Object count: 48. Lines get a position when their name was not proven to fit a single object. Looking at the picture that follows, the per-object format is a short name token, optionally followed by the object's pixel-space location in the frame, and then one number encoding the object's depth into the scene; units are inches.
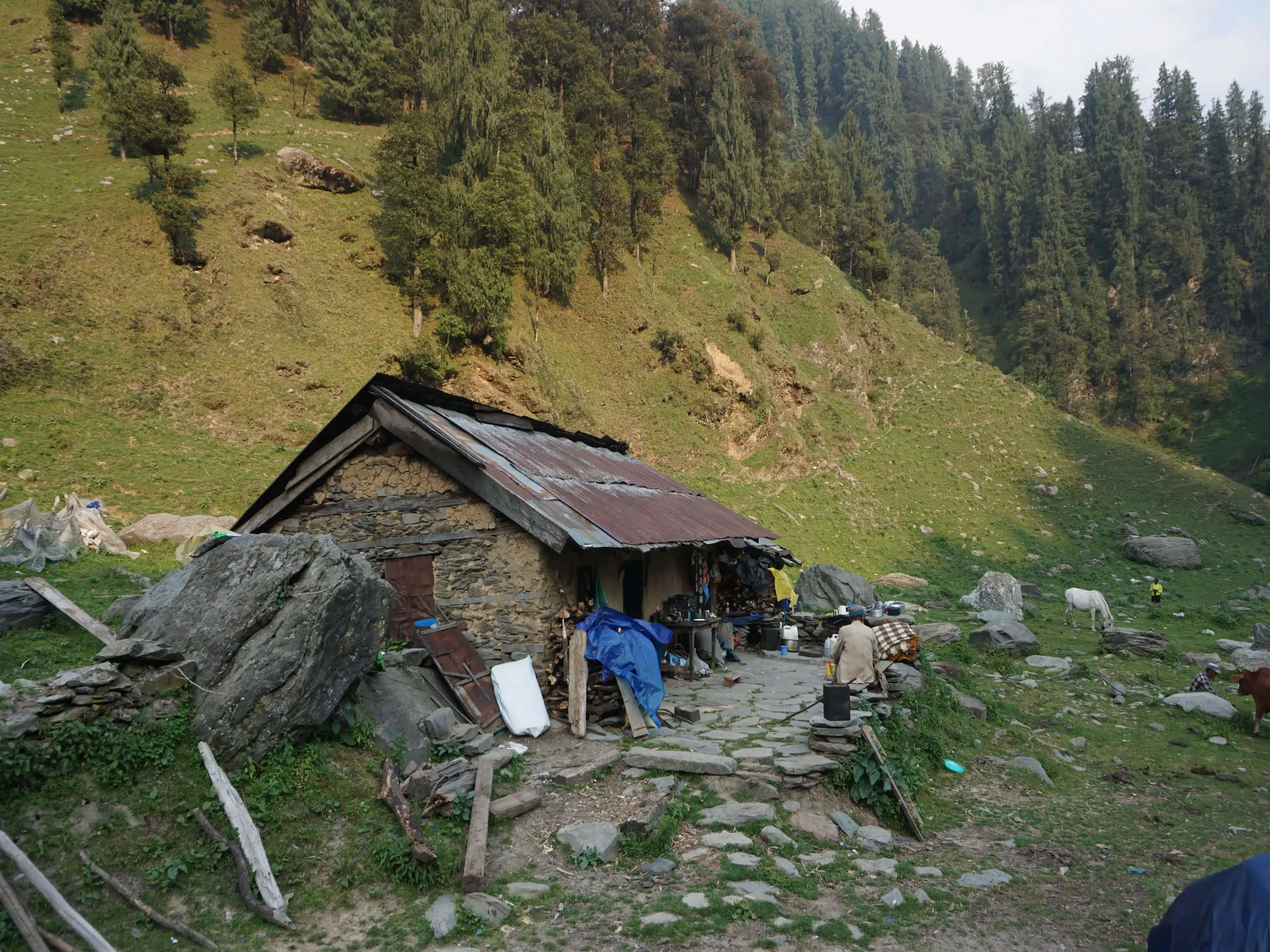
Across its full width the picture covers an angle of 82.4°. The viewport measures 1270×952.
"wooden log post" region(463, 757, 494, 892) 266.8
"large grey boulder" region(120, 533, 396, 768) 294.2
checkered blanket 505.0
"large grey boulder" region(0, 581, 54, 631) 413.1
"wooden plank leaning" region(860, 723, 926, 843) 345.4
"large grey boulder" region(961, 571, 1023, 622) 975.6
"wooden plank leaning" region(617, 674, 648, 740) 410.9
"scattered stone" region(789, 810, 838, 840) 330.0
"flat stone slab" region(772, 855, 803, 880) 288.2
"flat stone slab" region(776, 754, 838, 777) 358.0
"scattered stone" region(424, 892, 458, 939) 241.3
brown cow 524.4
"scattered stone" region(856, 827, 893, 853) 328.2
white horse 909.2
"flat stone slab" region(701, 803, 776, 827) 322.3
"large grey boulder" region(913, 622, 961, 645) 756.0
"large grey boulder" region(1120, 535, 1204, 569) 1366.9
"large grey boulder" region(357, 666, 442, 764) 344.8
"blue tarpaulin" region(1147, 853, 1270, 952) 189.6
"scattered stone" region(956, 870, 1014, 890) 296.0
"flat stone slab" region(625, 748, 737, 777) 357.1
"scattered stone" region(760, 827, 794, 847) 311.4
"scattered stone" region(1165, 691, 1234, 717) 566.3
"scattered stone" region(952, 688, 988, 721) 522.3
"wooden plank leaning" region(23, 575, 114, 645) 374.9
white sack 402.3
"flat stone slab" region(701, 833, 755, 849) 305.4
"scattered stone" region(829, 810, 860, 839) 335.6
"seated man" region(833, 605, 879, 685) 445.4
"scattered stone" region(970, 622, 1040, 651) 743.1
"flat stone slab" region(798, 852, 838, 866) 304.0
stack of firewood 424.2
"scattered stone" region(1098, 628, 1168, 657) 753.6
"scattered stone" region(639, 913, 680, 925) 247.1
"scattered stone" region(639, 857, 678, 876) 285.0
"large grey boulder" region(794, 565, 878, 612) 959.6
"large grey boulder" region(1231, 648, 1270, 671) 700.7
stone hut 429.1
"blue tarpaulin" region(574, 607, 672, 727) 423.5
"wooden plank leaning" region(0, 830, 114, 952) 202.5
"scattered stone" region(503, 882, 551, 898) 265.6
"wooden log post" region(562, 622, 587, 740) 410.0
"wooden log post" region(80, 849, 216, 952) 223.9
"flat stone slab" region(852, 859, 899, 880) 301.9
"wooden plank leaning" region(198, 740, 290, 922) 245.4
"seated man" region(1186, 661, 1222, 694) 610.5
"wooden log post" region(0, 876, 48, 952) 198.5
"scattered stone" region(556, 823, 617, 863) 295.4
